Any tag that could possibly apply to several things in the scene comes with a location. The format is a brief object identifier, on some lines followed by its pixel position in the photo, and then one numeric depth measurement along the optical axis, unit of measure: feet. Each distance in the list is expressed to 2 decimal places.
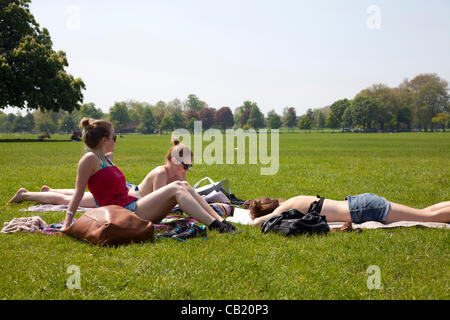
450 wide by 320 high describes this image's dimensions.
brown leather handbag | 14.64
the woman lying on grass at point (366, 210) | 17.57
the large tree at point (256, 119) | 484.74
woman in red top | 16.12
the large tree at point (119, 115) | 430.20
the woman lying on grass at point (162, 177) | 20.13
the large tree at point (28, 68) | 115.14
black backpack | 16.37
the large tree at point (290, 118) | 488.85
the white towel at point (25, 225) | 16.98
